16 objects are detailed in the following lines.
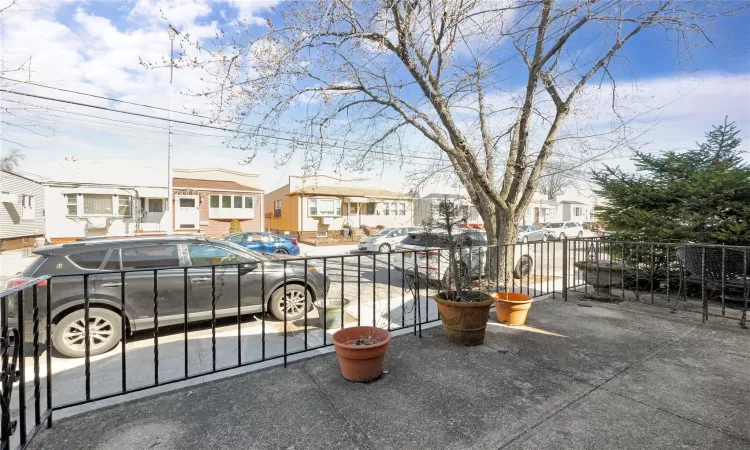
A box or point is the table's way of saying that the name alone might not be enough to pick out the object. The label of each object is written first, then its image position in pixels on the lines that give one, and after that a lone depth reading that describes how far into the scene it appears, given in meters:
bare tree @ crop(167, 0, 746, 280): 5.12
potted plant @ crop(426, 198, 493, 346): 3.35
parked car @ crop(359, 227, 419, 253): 15.50
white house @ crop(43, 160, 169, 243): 18.08
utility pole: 16.05
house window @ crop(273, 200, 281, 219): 28.59
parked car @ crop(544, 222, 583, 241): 22.70
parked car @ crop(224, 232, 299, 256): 13.08
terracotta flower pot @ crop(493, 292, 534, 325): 3.99
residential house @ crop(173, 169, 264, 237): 21.58
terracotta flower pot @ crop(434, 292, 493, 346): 3.32
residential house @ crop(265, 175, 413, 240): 24.41
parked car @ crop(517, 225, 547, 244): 20.62
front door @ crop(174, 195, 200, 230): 21.34
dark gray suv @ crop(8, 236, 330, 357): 4.00
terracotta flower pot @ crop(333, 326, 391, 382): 2.62
